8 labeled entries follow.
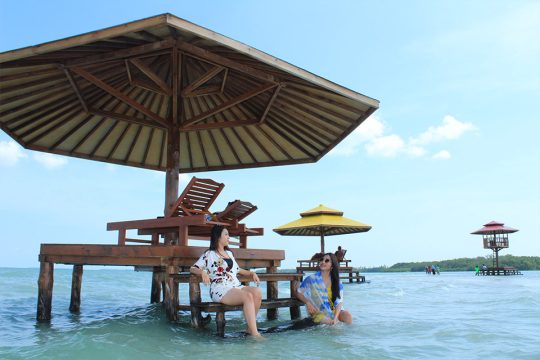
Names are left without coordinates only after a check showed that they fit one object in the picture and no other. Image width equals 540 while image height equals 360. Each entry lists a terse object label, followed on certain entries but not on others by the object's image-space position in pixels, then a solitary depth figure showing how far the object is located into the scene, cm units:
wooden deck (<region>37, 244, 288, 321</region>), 648
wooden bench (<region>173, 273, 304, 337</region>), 581
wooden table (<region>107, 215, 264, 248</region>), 657
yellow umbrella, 2016
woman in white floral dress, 558
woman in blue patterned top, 654
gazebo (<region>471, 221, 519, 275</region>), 3712
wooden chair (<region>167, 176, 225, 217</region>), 691
